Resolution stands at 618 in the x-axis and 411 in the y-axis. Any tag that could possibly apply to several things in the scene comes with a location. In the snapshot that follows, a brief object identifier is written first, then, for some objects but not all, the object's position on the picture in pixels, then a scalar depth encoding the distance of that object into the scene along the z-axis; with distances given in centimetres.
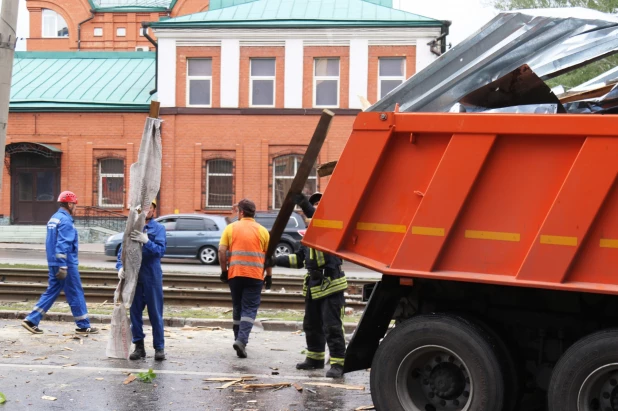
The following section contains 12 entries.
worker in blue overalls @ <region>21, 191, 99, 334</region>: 1092
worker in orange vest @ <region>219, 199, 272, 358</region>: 971
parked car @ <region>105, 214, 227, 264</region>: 2470
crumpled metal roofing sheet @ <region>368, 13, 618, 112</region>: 632
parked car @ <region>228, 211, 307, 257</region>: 2512
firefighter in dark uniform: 886
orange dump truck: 556
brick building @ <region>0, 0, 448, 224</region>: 3297
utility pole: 761
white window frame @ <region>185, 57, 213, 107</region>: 3362
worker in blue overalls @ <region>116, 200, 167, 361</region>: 952
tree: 1881
